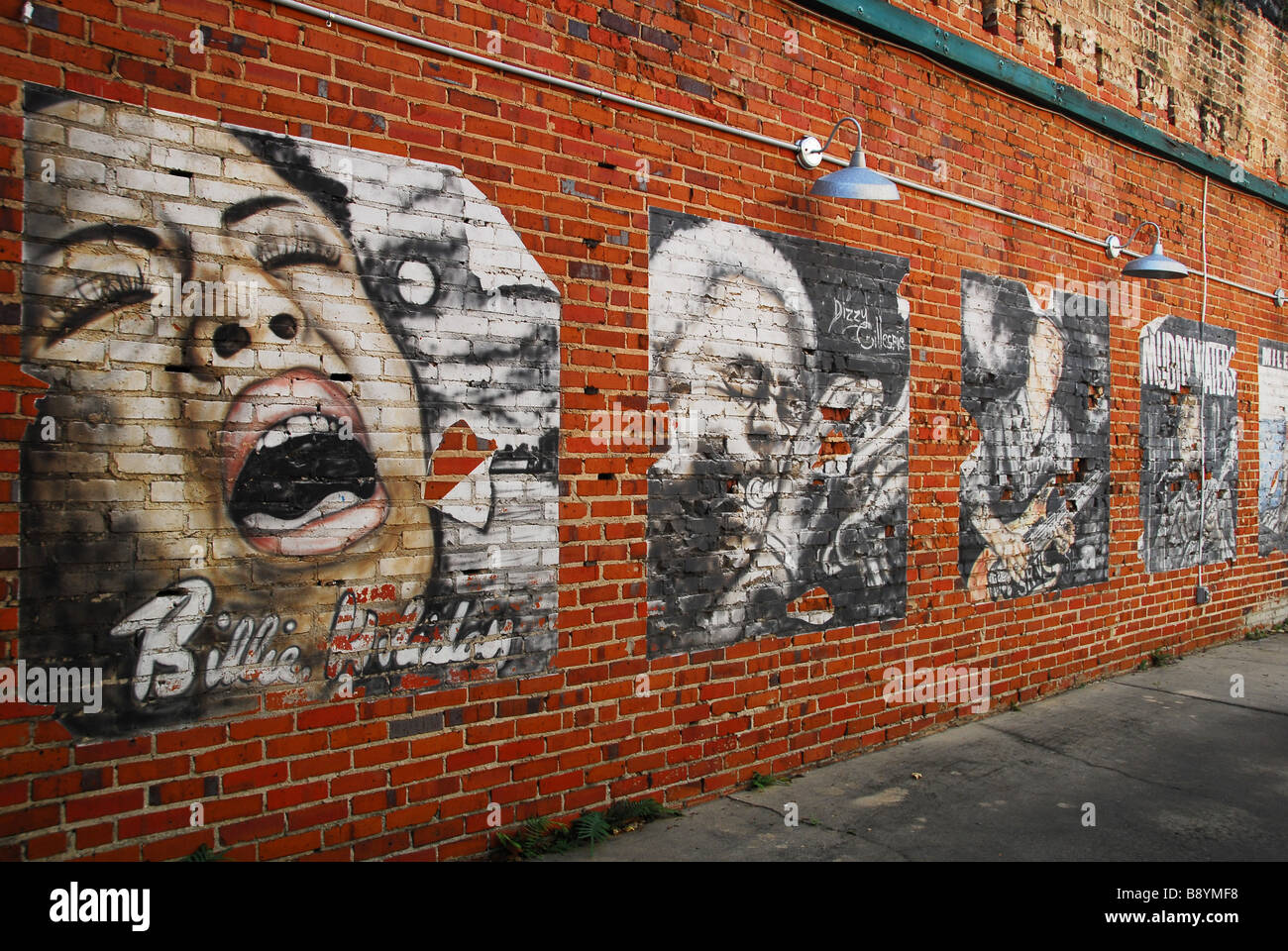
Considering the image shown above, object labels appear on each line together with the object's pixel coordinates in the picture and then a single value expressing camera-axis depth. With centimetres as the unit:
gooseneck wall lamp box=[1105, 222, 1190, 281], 691
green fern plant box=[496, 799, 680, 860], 384
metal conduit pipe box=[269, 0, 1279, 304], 340
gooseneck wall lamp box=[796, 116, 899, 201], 463
